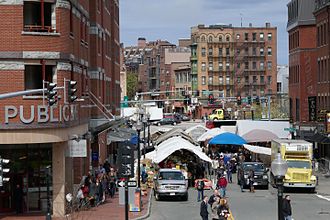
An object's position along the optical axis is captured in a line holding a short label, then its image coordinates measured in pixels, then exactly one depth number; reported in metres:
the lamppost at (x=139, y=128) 43.47
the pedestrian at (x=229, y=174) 54.17
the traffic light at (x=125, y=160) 29.66
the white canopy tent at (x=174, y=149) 49.89
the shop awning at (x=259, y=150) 61.67
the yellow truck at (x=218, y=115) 126.51
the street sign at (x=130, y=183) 37.50
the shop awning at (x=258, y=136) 68.81
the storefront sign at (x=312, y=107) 73.06
